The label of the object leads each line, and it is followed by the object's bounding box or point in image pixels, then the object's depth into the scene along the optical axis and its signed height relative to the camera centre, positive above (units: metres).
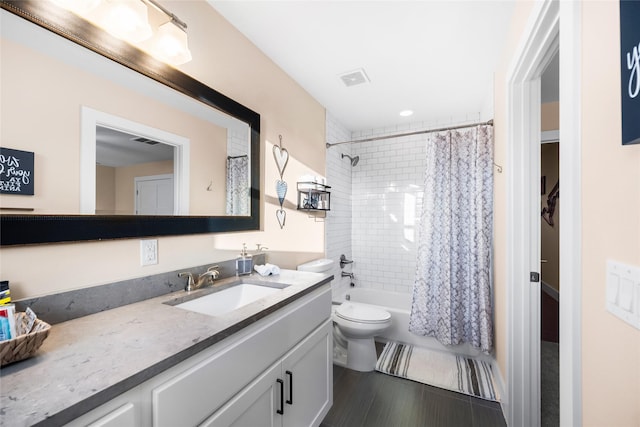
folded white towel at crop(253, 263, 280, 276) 1.68 -0.36
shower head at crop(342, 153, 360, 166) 3.54 +0.72
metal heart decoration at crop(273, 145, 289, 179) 2.12 +0.46
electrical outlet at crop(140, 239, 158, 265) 1.21 -0.18
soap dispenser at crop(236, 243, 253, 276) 1.66 -0.32
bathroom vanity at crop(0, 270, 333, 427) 0.57 -0.41
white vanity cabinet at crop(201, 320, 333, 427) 0.97 -0.79
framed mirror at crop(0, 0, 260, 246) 0.90 +0.32
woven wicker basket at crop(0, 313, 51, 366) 0.63 -0.32
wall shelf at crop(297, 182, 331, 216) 2.35 +0.16
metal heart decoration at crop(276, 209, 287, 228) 2.14 -0.02
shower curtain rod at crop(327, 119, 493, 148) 2.25 +0.77
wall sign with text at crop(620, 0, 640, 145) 0.47 +0.27
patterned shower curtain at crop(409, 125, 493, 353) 2.27 -0.25
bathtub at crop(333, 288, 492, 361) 2.49 -1.12
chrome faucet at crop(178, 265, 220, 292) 1.35 -0.34
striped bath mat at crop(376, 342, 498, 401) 2.04 -1.31
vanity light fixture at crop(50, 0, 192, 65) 1.03 +0.79
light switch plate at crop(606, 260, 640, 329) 0.51 -0.16
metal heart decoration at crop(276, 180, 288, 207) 2.13 +0.19
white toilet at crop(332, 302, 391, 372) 2.19 -0.98
